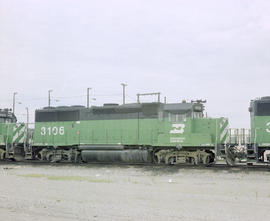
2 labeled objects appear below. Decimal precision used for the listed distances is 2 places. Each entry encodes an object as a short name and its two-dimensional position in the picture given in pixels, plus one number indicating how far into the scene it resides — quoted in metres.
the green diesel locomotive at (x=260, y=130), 13.79
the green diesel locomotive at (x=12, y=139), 19.52
